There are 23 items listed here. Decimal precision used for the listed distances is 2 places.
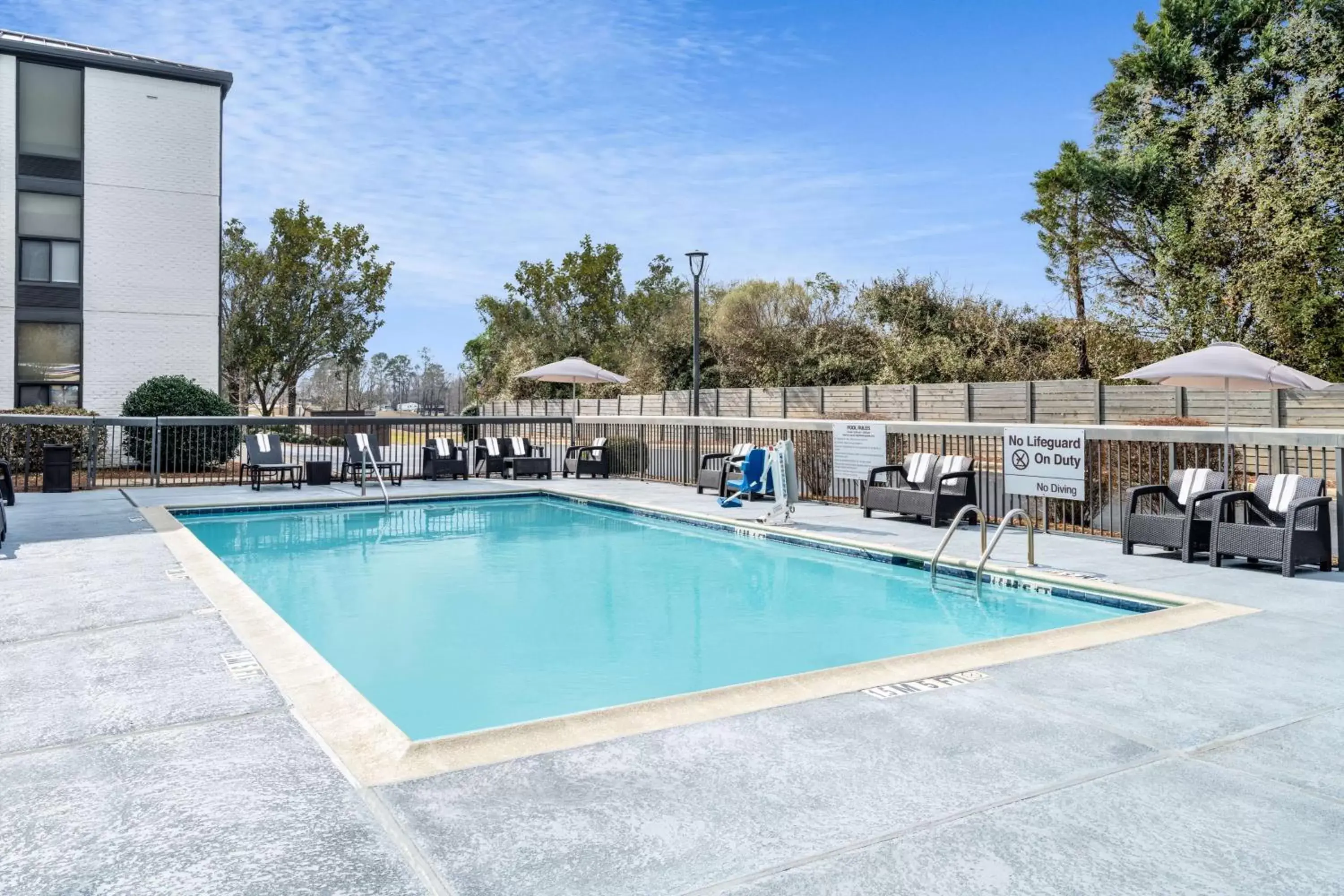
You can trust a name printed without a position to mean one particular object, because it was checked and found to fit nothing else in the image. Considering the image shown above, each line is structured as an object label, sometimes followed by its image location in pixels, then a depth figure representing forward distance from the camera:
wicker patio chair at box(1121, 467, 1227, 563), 7.39
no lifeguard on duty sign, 8.51
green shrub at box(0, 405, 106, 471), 14.60
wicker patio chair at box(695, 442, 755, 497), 12.86
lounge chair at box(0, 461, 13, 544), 11.27
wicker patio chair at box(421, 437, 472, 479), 16.11
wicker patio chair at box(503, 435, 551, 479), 16.33
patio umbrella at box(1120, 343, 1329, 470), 8.52
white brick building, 18.31
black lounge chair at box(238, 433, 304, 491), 14.00
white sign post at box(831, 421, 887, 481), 11.15
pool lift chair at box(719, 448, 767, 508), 11.06
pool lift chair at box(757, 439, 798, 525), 9.74
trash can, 13.02
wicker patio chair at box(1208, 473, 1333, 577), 6.70
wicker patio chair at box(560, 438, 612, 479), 16.64
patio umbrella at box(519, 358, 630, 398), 17.67
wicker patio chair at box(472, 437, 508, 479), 16.77
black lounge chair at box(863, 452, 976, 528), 9.88
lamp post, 15.37
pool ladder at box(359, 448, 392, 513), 12.74
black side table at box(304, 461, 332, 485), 14.81
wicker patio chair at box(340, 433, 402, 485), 14.11
